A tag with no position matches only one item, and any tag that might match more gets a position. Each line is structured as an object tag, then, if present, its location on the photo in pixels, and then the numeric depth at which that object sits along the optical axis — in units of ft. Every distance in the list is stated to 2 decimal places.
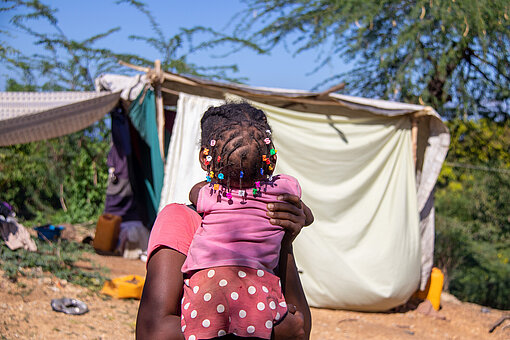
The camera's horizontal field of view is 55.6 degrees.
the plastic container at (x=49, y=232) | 20.53
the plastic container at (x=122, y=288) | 15.25
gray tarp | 13.52
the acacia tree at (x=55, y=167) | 27.32
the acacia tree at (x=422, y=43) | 21.24
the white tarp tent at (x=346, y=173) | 16.02
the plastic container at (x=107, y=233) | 20.04
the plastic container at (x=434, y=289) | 18.02
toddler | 3.99
